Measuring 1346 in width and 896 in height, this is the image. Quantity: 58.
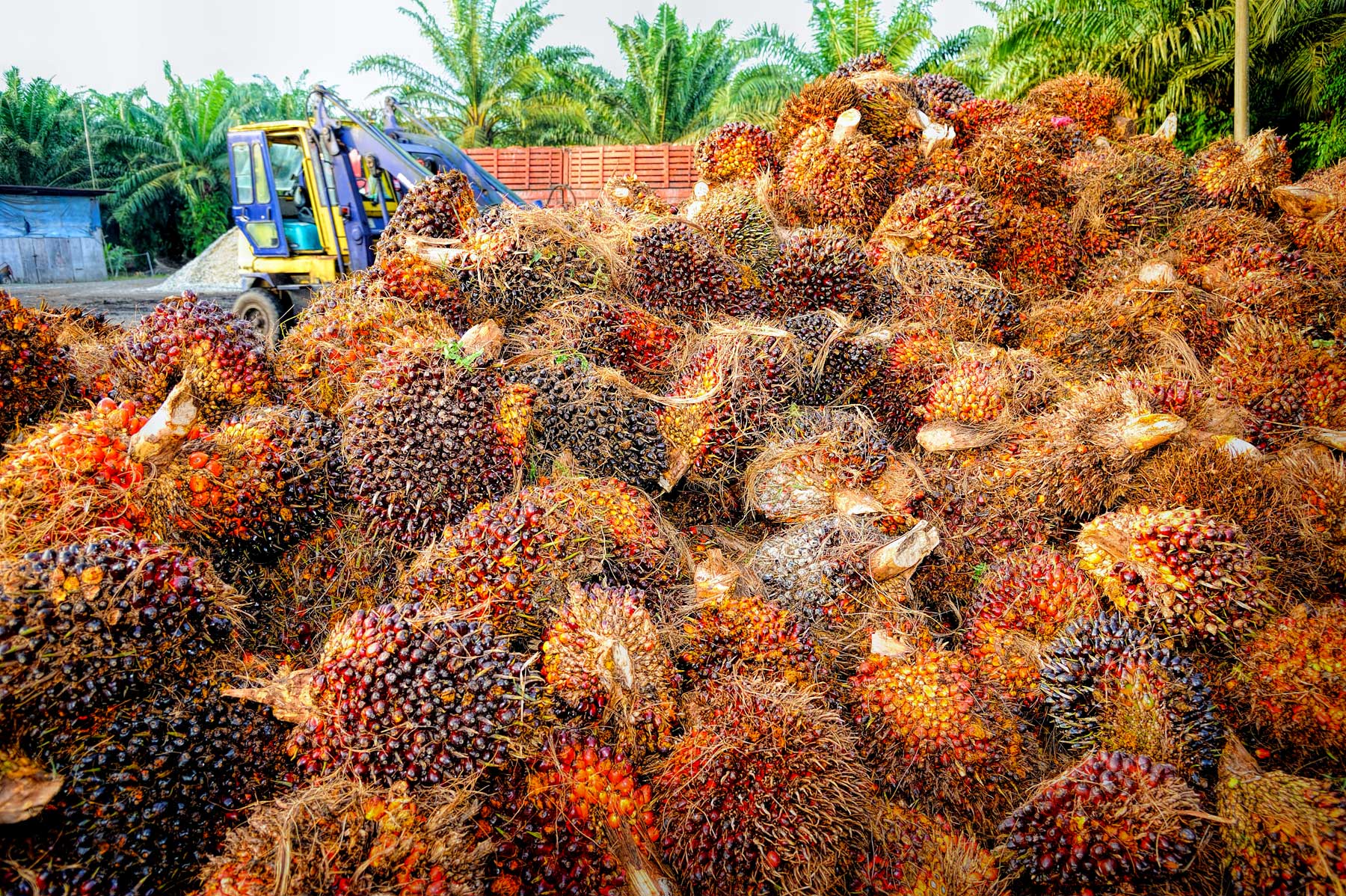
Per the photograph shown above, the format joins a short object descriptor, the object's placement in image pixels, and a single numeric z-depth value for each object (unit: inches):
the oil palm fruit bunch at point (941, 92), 190.5
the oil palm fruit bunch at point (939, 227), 149.3
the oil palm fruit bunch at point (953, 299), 137.9
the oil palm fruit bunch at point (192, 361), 101.4
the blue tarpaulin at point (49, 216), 964.0
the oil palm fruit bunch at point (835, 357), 122.3
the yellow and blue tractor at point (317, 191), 320.8
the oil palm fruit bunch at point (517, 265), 111.6
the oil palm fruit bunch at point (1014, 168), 161.5
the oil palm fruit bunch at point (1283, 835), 61.9
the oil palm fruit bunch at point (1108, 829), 67.2
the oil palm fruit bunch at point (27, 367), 91.2
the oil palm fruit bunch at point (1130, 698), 77.4
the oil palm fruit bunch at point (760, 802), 67.3
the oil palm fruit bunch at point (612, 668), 73.6
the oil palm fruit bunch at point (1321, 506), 94.2
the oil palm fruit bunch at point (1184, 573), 86.3
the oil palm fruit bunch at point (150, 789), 57.7
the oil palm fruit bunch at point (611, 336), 107.3
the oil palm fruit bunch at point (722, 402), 111.6
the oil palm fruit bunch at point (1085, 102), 225.1
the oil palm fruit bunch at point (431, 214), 114.0
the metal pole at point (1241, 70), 358.6
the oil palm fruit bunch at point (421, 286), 111.8
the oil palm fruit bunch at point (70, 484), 74.4
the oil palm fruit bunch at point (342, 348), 105.9
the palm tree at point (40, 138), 1204.5
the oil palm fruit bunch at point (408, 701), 65.8
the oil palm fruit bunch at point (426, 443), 90.1
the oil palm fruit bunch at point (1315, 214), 166.4
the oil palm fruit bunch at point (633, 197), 149.3
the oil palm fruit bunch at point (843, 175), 161.3
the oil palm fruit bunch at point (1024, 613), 89.2
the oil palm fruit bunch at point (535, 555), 78.1
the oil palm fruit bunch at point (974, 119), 190.1
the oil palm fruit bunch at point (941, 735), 79.0
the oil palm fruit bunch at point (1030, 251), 159.5
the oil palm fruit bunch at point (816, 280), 135.8
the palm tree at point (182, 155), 1250.6
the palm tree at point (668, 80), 799.7
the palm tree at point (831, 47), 681.0
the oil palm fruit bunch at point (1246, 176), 184.7
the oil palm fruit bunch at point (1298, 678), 76.5
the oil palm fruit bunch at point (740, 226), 142.0
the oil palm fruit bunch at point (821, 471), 111.0
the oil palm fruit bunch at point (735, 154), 179.0
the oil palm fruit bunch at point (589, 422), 100.4
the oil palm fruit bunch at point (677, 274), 123.9
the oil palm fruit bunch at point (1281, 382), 112.3
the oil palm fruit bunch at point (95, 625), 60.2
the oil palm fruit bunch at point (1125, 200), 169.3
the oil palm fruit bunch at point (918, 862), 68.7
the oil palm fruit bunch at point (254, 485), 84.2
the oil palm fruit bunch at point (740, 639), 87.0
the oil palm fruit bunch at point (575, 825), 64.4
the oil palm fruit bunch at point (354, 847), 56.2
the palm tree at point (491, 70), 837.2
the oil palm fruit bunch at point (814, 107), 173.2
